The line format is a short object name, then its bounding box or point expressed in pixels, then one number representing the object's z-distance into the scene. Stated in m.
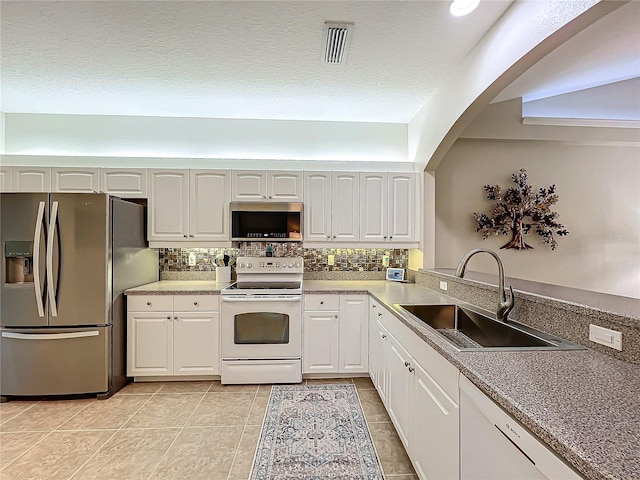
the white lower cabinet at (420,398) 1.37
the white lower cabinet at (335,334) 3.17
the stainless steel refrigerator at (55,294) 2.74
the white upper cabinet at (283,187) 3.50
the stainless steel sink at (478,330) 1.54
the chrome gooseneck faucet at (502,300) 1.83
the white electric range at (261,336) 3.08
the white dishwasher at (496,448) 0.82
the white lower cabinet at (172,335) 3.09
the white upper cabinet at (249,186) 3.48
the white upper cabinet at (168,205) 3.43
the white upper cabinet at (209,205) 3.46
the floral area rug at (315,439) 1.93
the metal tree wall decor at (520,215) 3.73
